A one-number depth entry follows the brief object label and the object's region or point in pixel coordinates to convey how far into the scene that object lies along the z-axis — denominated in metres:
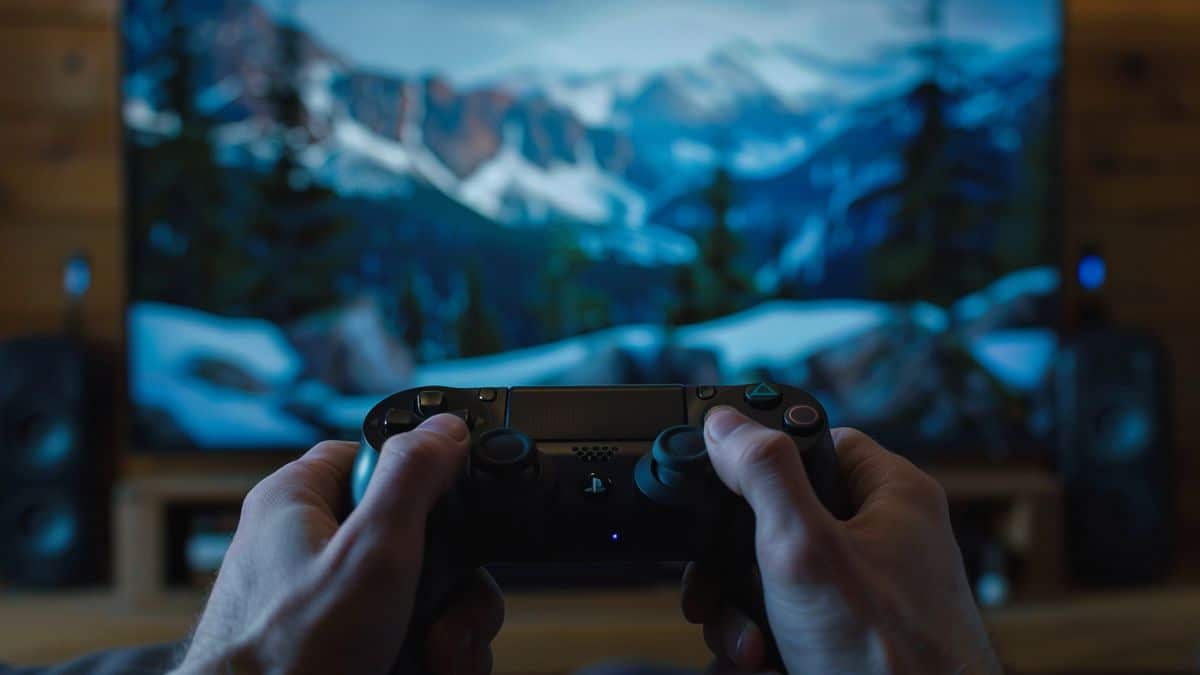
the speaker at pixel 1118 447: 1.96
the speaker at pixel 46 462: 1.94
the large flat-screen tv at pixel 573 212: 2.04
